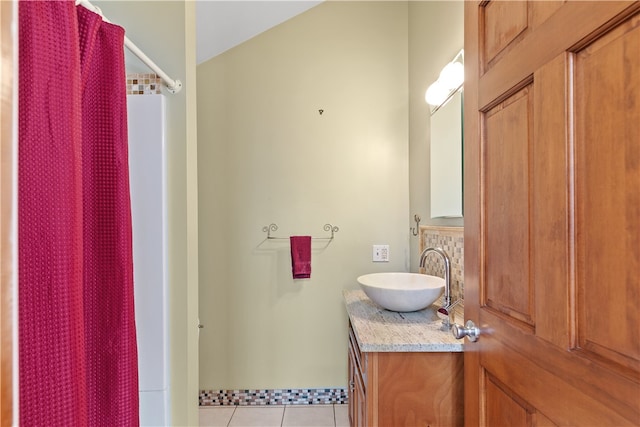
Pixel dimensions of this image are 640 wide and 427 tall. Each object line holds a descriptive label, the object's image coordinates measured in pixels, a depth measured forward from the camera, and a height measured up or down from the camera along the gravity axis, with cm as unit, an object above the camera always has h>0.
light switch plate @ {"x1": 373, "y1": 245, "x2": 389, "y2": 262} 239 -31
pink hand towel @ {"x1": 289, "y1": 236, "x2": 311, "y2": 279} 228 -31
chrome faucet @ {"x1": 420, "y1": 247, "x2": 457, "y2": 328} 140 -41
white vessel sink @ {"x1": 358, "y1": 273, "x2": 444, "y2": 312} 148 -39
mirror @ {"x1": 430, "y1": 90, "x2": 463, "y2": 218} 168 +28
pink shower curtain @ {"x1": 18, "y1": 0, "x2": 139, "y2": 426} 54 +1
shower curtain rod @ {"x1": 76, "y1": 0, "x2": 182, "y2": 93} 81 +51
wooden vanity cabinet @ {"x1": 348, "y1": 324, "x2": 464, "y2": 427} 121 -66
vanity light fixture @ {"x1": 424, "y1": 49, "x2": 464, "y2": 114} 162 +66
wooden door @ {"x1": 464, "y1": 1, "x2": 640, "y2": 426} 51 -1
